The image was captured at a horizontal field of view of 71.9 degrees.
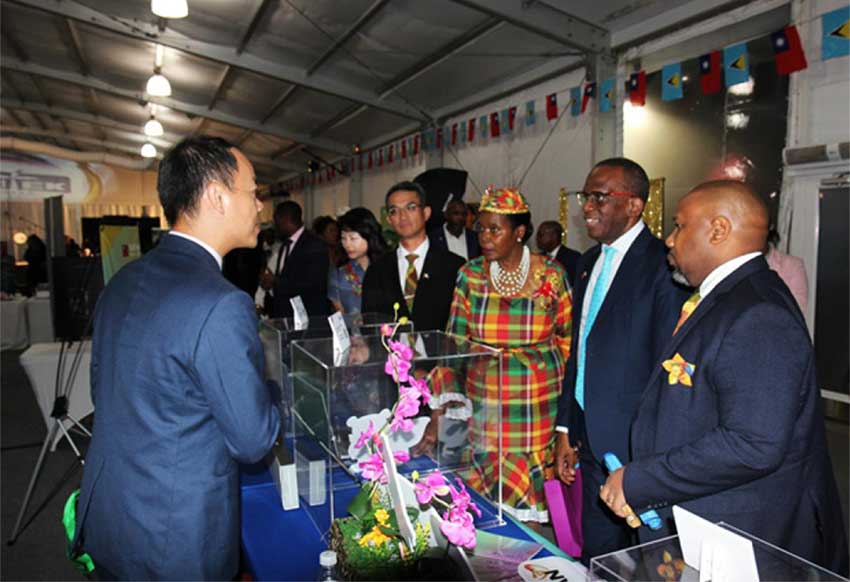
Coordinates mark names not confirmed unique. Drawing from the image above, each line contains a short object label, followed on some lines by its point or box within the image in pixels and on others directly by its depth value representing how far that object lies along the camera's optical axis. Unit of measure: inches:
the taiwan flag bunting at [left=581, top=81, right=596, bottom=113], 203.8
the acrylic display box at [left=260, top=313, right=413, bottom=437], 74.5
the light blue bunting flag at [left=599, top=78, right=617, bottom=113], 197.6
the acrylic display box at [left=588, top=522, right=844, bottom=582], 30.2
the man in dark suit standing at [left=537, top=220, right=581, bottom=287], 205.2
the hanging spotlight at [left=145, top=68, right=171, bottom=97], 302.2
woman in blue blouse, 120.8
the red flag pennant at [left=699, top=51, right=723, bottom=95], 162.4
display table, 47.9
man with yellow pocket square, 40.8
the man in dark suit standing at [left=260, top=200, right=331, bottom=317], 138.4
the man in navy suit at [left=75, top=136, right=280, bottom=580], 40.8
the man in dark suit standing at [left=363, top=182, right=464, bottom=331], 94.8
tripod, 106.6
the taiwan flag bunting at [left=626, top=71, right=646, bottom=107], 187.8
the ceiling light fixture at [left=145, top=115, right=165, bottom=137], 432.0
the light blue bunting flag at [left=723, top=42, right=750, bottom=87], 155.0
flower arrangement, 35.7
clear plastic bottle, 37.3
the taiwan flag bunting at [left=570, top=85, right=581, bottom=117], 216.5
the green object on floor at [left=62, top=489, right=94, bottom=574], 47.9
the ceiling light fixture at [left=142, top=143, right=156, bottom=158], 514.3
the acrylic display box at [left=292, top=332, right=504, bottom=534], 54.2
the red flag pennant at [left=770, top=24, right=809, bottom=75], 141.0
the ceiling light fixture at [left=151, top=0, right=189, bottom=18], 187.0
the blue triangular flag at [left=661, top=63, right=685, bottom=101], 175.6
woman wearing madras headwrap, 78.3
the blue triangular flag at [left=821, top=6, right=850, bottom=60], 131.5
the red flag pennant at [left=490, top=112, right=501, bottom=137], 269.4
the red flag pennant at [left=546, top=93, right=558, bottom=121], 230.7
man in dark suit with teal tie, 62.9
